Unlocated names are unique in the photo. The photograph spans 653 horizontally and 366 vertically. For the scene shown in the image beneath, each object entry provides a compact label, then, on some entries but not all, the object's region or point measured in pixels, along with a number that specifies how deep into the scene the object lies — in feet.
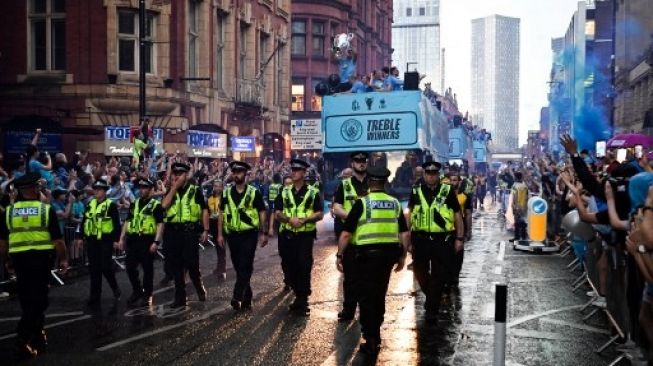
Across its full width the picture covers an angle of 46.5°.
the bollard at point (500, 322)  19.08
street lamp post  61.77
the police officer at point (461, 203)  41.70
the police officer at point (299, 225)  33.22
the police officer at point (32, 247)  25.94
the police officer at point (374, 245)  25.38
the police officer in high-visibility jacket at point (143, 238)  35.09
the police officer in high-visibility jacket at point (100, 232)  35.76
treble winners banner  60.23
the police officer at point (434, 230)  32.24
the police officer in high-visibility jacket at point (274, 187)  64.75
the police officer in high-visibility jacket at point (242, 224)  33.14
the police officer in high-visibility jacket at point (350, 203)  28.89
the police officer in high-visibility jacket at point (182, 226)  34.24
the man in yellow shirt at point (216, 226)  44.11
